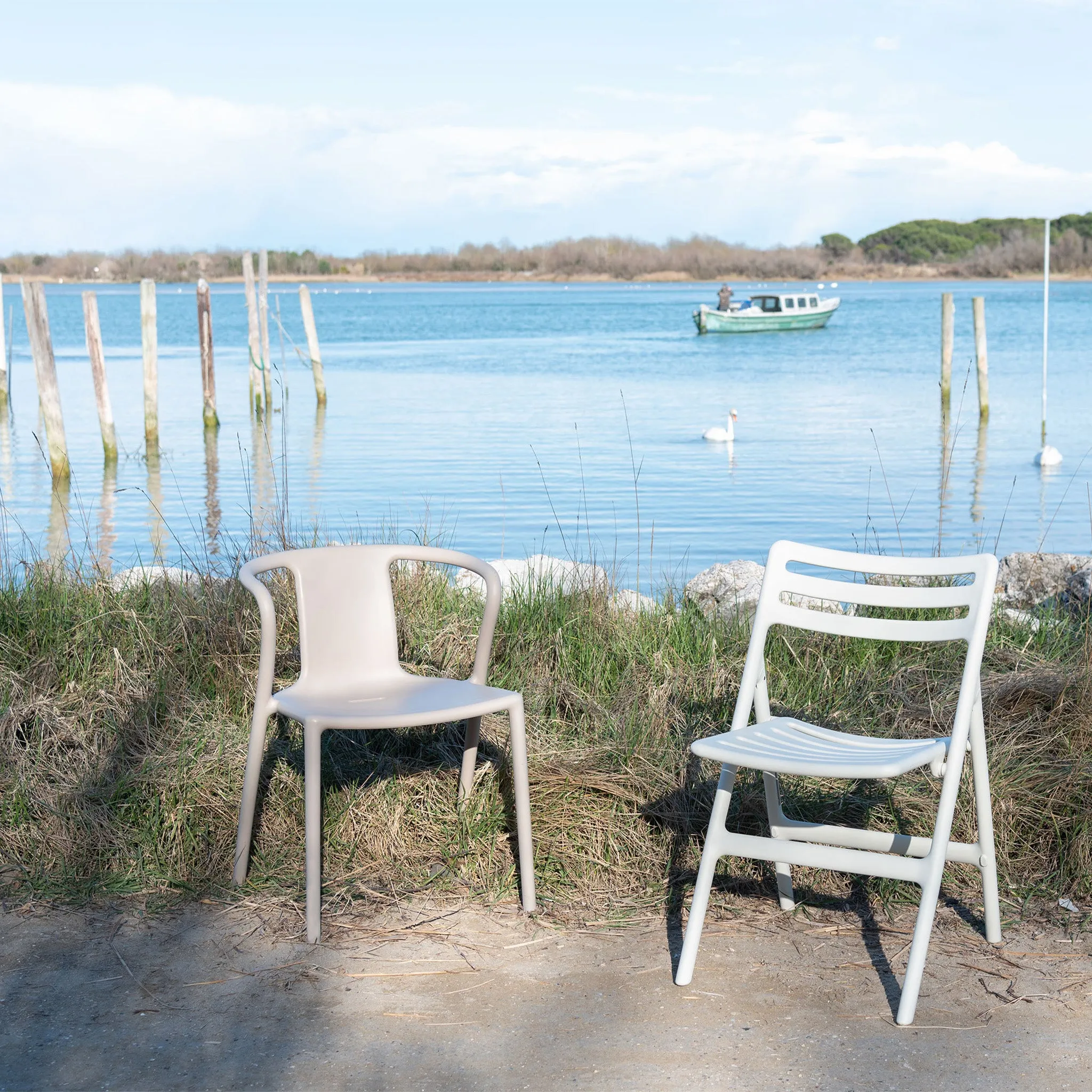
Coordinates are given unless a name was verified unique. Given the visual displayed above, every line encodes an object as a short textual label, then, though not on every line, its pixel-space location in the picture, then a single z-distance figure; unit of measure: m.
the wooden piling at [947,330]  22.14
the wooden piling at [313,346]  24.94
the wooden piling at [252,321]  22.38
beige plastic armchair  3.48
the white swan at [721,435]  19.73
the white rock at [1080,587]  7.09
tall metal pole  18.90
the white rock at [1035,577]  7.71
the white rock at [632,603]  5.51
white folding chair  3.15
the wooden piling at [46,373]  16.34
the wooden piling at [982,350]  21.78
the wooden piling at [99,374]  18.30
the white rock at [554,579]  5.62
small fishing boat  48.53
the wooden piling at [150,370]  19.30
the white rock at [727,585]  6.82
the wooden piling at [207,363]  20.98
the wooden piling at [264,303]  21.34
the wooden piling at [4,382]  23.59
